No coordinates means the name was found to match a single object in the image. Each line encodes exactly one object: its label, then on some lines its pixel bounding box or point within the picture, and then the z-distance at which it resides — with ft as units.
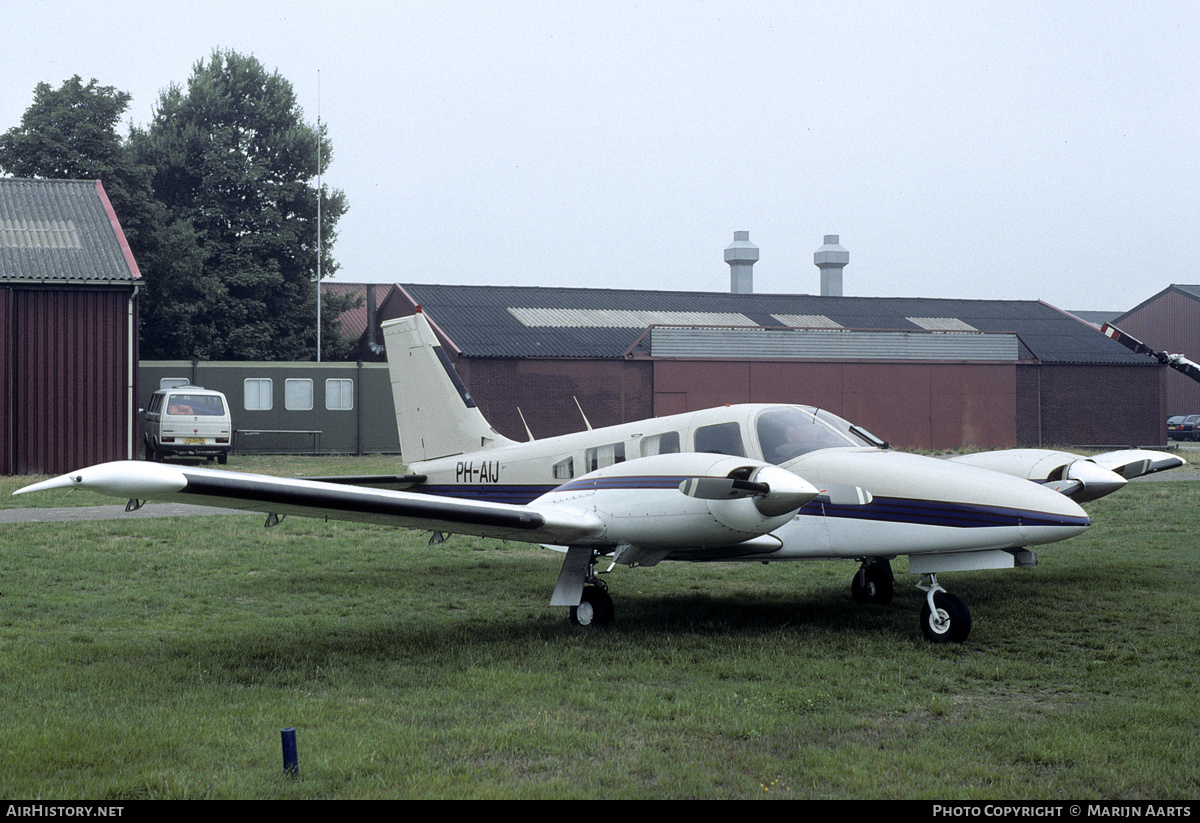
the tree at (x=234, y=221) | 137.90
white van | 90.12
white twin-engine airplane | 25.67
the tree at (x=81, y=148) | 132.16
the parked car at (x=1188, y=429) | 159.84
